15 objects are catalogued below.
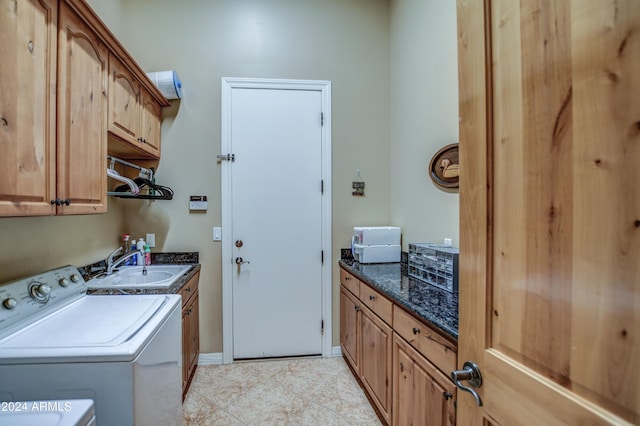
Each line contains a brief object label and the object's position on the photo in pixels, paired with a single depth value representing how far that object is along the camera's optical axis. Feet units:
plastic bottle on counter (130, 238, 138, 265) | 7.40
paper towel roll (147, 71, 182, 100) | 7.36
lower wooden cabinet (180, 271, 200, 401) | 6.35
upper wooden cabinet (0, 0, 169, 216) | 3.28
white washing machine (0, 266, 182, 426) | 3.11
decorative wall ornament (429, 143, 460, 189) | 5.68
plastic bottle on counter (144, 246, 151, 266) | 7.36
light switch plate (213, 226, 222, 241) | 8.09
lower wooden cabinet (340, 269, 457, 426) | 3.70
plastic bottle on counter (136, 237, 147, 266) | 7.17
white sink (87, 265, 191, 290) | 5.60
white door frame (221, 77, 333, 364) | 8.05
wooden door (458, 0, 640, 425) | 1.50
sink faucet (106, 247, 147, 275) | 6.39
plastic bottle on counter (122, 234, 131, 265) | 7.38
